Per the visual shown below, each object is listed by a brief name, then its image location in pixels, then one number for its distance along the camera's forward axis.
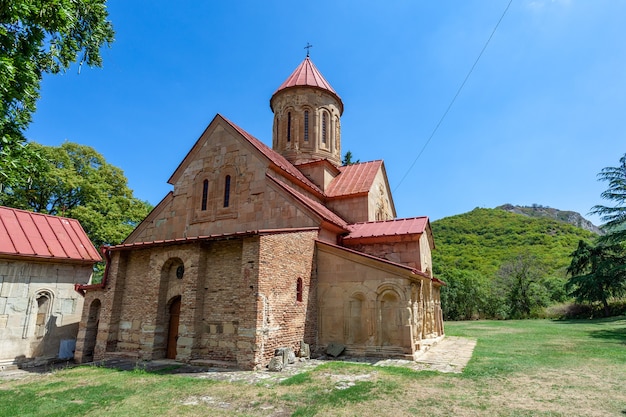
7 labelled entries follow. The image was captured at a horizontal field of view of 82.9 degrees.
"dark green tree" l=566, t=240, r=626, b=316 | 24.37
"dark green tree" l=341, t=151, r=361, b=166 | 31.55
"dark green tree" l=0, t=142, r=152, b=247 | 21.00
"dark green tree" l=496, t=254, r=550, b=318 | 29.36
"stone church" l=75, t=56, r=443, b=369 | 9.42
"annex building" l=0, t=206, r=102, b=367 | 11.07
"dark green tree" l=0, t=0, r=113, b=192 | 5.95
